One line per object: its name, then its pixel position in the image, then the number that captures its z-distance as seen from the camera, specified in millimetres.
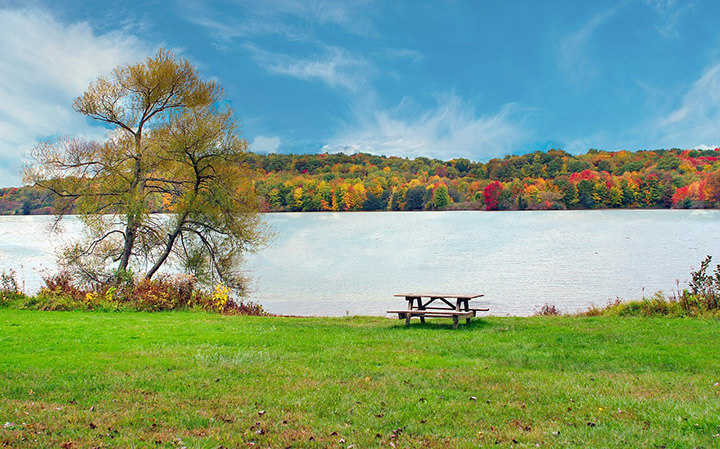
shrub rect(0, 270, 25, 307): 16375
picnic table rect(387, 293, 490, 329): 12453
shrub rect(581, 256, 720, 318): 13328
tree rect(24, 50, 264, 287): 20719
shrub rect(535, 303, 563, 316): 16553
